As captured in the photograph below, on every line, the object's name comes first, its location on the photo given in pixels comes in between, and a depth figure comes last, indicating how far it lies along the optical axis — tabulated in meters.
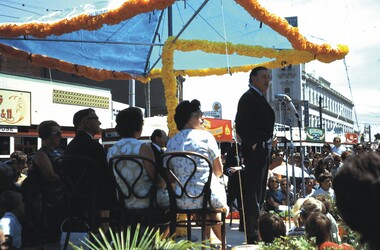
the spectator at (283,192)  8.80
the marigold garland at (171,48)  4.96
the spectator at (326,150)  13.43
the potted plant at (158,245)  2.51
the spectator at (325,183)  7.14
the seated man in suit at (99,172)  4.07
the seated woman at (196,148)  4.02
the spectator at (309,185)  9.33
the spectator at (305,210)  4.29
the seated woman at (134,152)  3.92
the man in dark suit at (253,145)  4.81
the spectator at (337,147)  13.21
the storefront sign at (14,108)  17.45
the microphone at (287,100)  6.28
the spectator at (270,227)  3.79
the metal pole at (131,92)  14.51
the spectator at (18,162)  7.77
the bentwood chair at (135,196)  3.88
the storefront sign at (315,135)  31.92
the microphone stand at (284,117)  6.34
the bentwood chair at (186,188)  3.92
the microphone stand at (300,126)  6.46
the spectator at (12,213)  4.41
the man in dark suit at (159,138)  6.48
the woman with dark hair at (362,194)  1.44
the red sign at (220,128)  22.77
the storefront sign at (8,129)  17.19
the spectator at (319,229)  3.33
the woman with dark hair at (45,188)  4.75
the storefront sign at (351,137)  49.41
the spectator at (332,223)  3.74
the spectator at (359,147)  10.10
